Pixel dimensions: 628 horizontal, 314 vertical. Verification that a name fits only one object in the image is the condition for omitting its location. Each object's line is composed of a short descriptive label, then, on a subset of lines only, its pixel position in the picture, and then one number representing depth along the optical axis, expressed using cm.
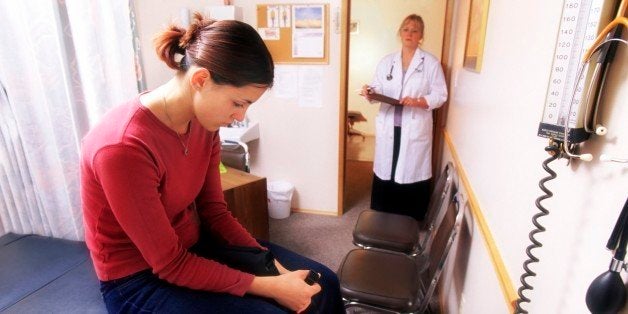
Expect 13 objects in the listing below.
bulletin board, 245
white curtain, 156
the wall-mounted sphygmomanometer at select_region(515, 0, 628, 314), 46
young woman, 83
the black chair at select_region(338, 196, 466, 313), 131
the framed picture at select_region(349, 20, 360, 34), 415
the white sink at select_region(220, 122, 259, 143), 253
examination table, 126
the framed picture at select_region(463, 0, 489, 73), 145
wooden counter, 198
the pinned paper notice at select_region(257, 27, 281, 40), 252
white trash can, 277
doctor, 232
